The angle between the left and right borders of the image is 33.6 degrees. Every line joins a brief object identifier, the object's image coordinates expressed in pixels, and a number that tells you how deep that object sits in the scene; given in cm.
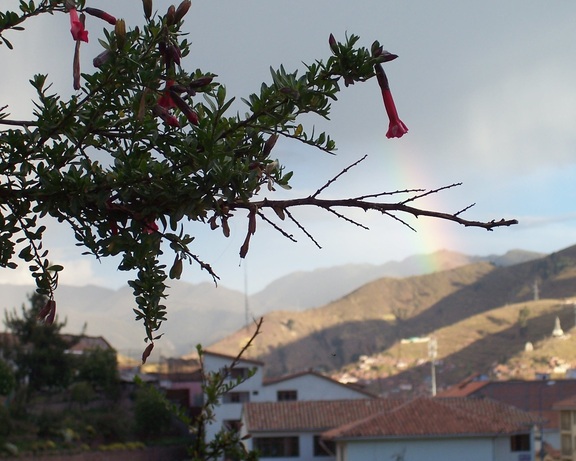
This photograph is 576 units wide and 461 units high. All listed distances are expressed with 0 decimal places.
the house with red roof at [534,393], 5606
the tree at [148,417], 4228
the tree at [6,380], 3859
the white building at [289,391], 4759
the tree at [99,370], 4616
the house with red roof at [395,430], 3681
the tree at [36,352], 4231
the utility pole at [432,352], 9306
